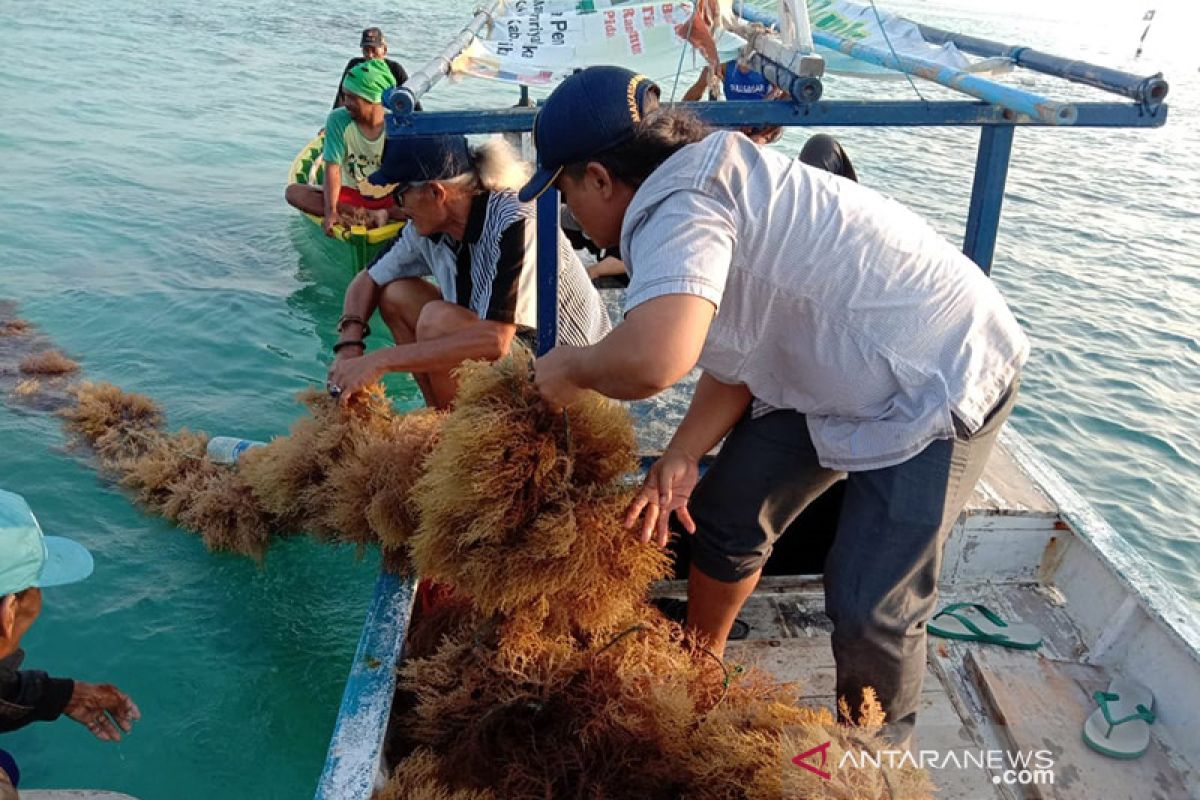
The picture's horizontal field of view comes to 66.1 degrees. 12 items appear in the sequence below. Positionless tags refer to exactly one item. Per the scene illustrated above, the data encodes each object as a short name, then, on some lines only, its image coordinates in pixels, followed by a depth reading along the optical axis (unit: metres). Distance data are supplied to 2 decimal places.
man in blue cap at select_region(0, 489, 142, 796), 2.21
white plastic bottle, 4.20
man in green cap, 7.16
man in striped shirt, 3.29
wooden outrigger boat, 2.60
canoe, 7.34
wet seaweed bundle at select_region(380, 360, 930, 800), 2.21
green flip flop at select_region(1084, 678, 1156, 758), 2.74
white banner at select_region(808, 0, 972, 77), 4.30
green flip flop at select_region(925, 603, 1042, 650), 3.18
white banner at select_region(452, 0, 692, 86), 6.80
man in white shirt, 1.88
